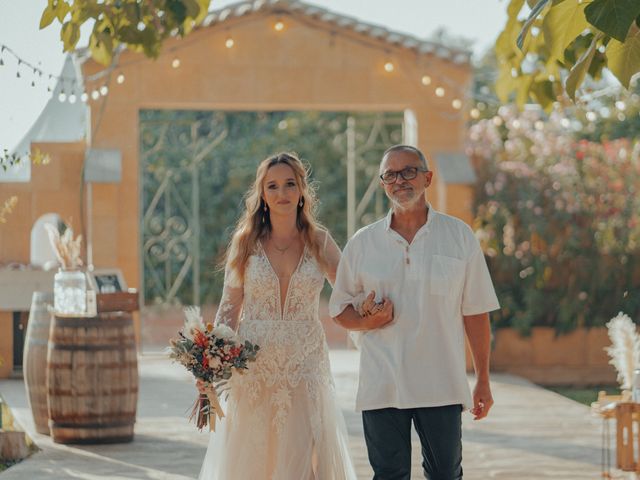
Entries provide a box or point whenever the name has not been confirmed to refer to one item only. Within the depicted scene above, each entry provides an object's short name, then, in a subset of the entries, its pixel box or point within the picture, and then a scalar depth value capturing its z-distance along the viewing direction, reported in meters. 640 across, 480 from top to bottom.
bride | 5.69
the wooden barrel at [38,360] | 8.98
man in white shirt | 4.93
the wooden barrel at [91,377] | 8.42
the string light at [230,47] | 13.67
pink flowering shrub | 13.83
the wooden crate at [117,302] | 8.55
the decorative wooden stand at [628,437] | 6.51
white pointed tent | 13.99
